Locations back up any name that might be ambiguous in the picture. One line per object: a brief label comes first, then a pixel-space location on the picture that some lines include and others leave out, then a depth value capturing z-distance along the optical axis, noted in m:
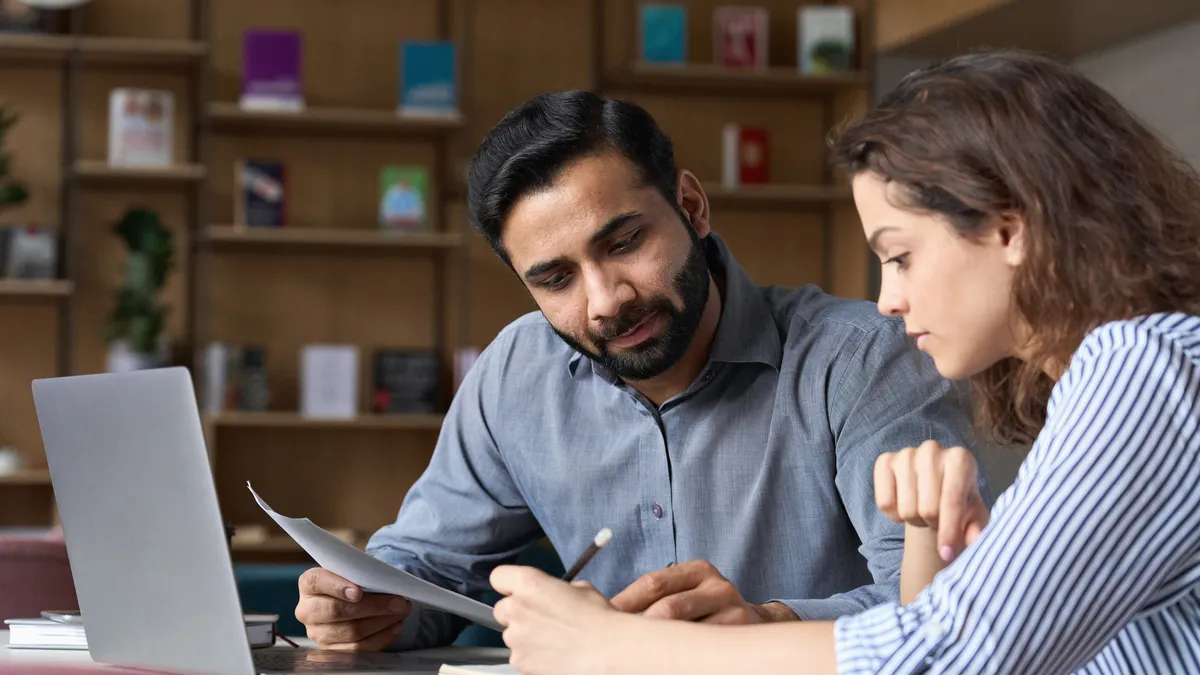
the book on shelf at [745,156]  5.04
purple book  4.78
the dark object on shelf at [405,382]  4.88
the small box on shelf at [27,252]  4.68
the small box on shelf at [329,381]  4.82
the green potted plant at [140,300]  4.59
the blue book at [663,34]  4.96
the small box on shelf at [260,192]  4.79
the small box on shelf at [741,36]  5.08
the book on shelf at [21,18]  4.75
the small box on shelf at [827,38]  5.01
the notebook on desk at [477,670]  1.17
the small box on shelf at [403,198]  4.90
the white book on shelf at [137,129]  4.71
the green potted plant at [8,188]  4.56
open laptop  1.14
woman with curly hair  0.88
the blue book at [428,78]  4.84
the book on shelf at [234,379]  4.70
